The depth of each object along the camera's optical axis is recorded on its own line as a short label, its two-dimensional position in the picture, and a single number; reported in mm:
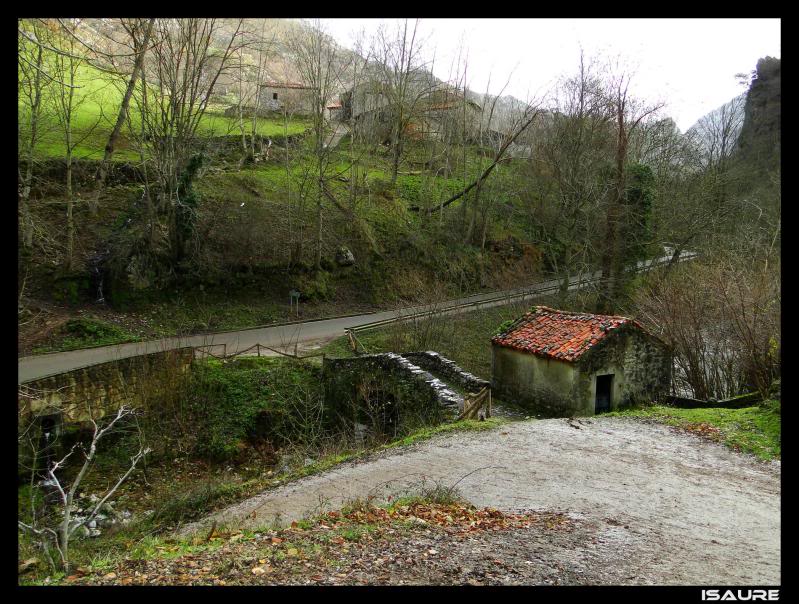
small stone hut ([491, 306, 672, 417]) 15984
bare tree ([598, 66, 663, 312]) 27297
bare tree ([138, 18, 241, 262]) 22547
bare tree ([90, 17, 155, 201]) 18516
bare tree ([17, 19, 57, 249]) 19519
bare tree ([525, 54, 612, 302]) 27250
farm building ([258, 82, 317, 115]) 39219
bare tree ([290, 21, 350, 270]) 28016
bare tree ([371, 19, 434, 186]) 32725
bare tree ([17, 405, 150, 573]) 5340
